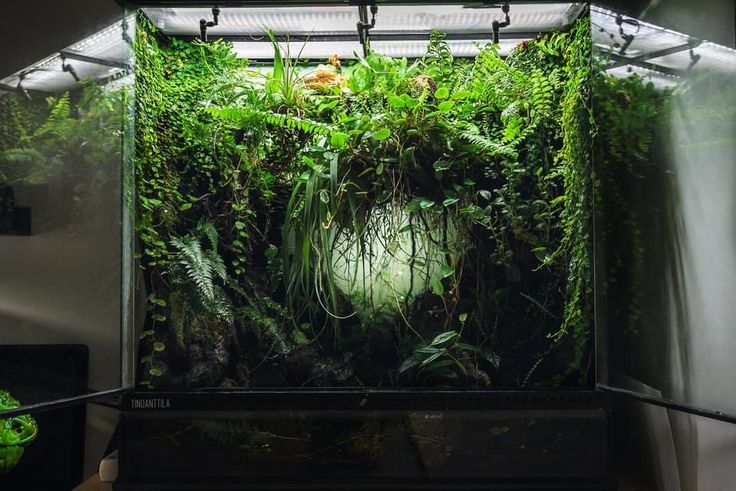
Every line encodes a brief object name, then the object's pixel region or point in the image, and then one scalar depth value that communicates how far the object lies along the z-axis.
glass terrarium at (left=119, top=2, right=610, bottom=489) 1.45
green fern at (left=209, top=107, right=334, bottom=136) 1.61
